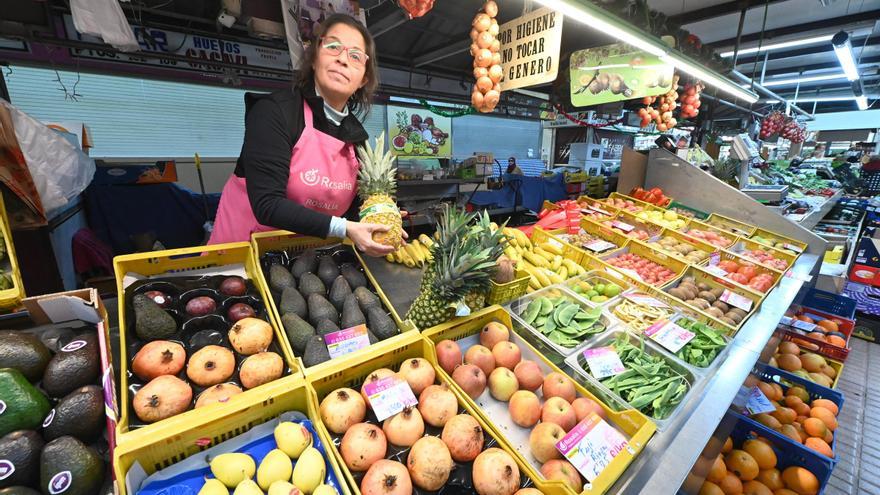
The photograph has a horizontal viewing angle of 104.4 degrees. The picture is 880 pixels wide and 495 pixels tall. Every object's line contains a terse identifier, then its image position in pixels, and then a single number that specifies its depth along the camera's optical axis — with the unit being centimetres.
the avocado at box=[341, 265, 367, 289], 191
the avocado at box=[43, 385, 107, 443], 100
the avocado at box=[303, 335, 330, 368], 141
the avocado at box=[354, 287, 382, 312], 176
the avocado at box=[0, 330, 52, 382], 108
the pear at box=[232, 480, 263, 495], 102
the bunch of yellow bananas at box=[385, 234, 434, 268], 266
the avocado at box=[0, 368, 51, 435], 95
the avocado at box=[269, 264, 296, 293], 173
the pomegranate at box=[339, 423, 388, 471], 118
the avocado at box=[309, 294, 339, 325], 161
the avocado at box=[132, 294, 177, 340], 135
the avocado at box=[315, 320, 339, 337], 153
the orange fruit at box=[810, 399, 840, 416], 289
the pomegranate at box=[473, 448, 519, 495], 115
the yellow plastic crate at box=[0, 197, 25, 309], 127
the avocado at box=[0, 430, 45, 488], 89
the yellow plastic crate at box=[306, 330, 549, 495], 134
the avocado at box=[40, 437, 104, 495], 90
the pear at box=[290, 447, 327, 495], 109
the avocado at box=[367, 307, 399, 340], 165
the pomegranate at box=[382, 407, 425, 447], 129
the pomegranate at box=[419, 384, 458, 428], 136
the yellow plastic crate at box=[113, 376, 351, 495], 100
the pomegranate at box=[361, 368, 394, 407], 144
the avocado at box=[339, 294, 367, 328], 162
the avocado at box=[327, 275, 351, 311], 175
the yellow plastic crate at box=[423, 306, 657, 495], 121
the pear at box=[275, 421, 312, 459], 116
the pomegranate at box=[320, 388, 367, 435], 128
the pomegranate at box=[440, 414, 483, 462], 126
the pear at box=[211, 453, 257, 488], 108
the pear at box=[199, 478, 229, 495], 101
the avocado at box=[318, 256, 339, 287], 190
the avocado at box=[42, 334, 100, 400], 109
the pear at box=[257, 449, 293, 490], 109
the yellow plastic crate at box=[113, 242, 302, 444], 106
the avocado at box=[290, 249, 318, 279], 187
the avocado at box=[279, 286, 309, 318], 162
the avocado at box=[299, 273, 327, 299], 176
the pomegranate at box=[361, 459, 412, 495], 110
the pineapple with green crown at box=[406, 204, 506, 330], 169
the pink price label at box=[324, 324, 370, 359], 150
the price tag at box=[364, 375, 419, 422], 133
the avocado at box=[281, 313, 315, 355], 149
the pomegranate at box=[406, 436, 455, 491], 117
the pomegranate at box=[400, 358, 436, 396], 148
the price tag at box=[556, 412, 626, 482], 127
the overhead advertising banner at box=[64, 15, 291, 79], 471
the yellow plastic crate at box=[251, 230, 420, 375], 165
